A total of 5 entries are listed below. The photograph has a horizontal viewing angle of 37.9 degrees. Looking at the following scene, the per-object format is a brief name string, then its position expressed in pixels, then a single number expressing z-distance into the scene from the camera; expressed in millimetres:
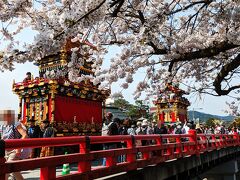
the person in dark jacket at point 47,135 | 14258
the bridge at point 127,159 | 4668
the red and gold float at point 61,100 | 20094
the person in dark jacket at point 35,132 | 14688
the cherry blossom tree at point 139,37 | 6734
